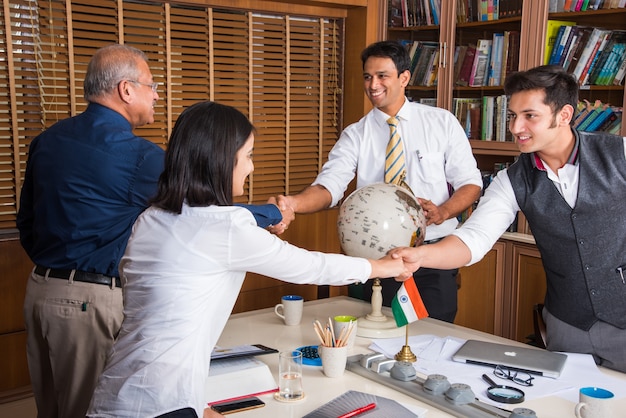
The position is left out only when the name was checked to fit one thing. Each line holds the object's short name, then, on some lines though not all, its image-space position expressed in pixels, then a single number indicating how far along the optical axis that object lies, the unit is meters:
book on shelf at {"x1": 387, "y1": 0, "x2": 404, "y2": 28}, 4.81
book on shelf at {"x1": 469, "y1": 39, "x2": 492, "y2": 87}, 4.36
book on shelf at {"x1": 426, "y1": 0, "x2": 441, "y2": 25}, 4.57
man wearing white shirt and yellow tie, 3.08
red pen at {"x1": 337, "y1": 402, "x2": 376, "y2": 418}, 1.78
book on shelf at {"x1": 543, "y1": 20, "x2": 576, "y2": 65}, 3.96
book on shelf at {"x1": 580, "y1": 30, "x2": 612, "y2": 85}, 3.85
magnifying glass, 1.88
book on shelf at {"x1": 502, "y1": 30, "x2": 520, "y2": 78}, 4.14
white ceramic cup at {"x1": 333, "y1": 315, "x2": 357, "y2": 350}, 2.29
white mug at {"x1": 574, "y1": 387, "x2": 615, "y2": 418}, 1.70
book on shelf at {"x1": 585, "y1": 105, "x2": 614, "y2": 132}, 3.79
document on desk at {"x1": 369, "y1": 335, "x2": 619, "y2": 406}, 1.97
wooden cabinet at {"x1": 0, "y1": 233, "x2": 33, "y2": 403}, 3.61
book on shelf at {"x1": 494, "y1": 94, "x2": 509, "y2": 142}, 4.27
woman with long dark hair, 1.66
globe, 2.24
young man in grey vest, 2.35
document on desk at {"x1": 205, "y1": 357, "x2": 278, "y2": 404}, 1.94
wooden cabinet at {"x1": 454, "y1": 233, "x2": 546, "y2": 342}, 4.02
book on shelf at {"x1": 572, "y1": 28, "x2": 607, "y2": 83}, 3.87
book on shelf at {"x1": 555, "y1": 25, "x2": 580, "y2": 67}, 3.92
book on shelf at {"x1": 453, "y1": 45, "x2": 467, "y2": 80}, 4.48
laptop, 2.09
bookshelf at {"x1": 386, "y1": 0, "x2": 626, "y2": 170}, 3.86
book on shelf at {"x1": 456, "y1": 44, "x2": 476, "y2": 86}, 4.44
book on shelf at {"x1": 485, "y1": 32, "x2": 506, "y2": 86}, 4.26
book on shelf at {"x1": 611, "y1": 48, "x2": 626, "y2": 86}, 3.72
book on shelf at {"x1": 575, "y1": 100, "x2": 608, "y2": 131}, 3.83
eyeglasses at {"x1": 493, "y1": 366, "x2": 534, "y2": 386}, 2.02
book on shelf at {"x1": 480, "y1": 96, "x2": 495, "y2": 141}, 4.36
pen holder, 2.07
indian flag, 2.23
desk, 1.86
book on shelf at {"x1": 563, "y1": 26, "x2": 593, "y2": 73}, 3.90
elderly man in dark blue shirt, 2.45
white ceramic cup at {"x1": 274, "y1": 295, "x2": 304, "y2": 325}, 2.62
